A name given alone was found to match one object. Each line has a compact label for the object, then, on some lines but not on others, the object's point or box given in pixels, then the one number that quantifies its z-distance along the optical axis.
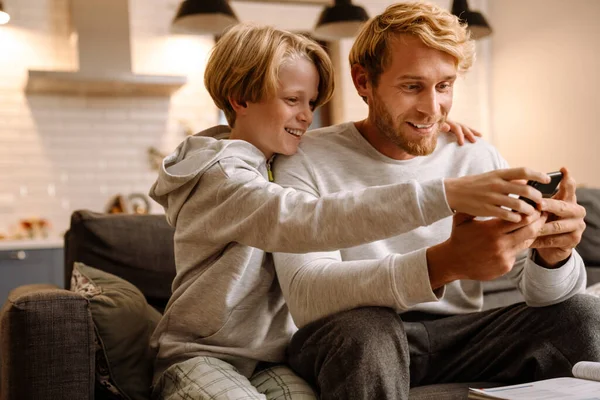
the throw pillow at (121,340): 1.77
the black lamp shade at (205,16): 3.92
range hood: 5.12
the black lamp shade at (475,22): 4.54
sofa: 1.51
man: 1.41
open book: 1.24
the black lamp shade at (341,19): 4.28
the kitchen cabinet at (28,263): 4.45
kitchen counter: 4.46
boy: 1.34
